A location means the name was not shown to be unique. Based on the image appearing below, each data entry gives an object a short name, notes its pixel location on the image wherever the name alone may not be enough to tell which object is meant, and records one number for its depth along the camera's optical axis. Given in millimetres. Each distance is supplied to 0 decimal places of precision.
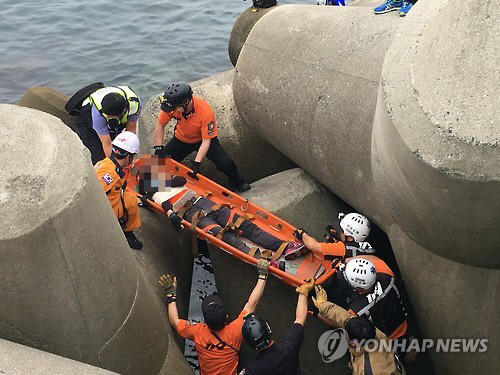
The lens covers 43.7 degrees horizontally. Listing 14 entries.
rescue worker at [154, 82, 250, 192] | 7500
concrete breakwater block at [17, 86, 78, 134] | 9102
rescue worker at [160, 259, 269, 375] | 5453
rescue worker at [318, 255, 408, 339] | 5797
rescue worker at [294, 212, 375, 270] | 6395
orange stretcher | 6449
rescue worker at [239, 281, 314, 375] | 5223
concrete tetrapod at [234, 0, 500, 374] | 3842
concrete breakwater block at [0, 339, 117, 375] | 3732
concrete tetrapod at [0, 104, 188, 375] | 4004
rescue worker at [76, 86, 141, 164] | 7148
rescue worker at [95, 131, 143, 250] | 5992
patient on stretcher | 6711
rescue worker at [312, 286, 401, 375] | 5309
